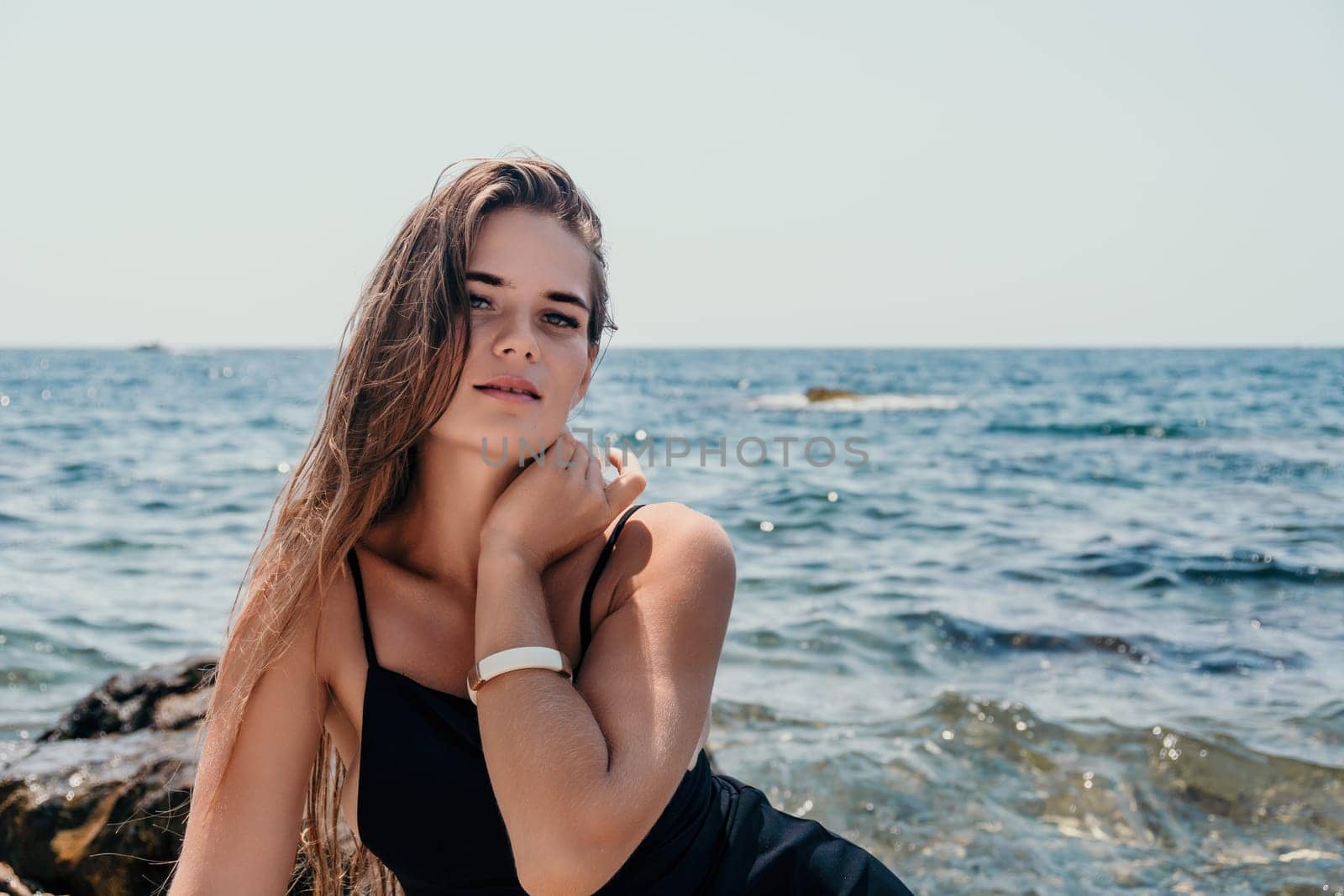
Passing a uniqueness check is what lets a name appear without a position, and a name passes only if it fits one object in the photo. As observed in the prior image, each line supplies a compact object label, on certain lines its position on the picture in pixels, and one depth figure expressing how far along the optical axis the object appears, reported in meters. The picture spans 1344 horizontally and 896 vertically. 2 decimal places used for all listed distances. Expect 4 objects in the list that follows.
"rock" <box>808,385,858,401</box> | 37.69
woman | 2.12
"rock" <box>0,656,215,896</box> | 3.81
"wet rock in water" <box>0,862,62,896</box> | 3.05
